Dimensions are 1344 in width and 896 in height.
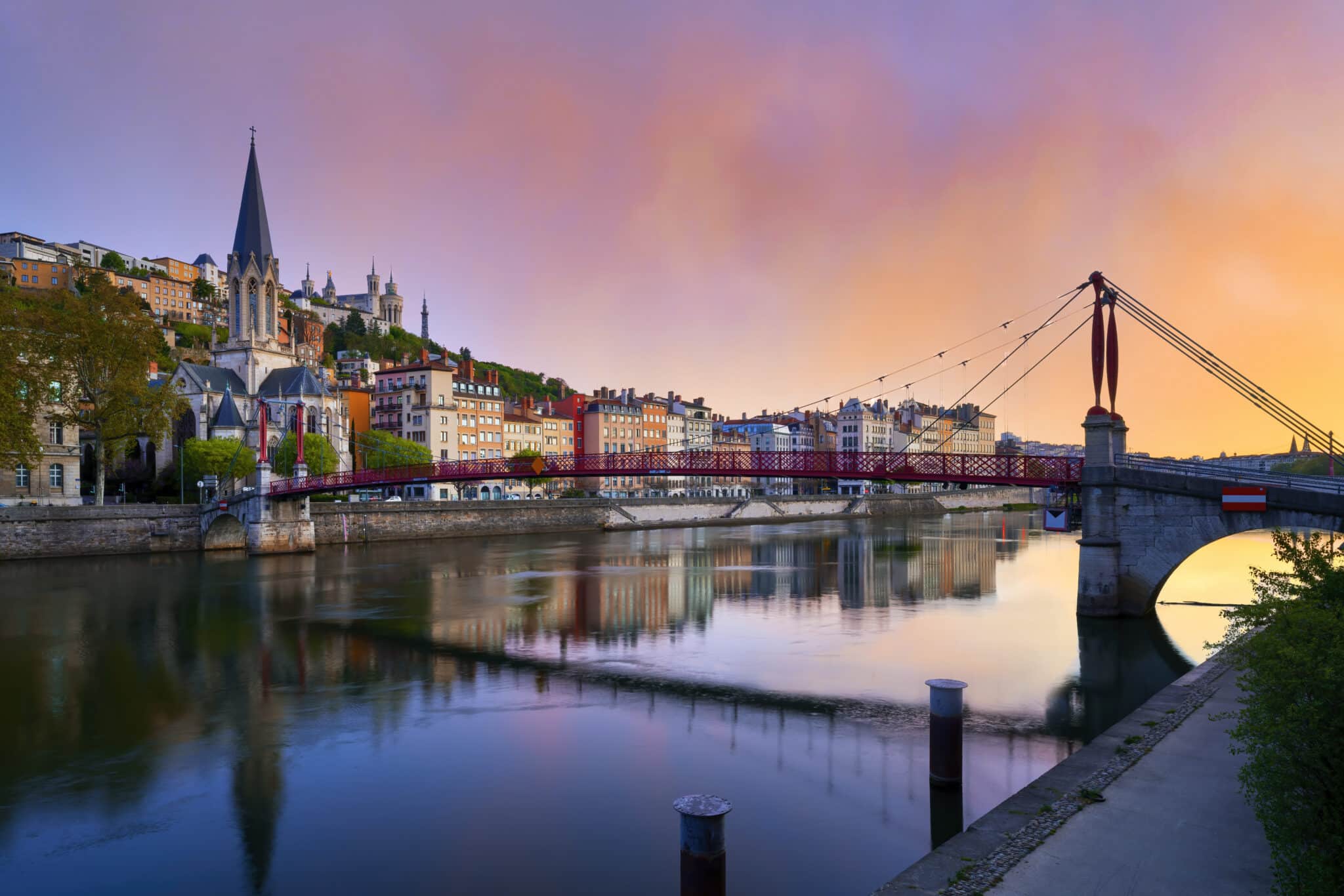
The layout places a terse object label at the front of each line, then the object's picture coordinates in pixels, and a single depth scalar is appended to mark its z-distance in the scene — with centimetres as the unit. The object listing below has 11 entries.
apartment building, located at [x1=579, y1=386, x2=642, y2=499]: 9228
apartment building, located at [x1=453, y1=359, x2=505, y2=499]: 8094
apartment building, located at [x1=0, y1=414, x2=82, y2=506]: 4391
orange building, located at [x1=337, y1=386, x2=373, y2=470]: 8331
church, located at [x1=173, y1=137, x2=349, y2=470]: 6788
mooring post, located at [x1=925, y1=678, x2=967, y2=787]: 971
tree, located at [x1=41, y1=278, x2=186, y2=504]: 3959
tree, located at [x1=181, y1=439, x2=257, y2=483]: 5319
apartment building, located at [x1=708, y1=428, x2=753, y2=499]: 9956
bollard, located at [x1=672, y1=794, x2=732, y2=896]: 659
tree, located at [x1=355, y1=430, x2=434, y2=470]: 6769
